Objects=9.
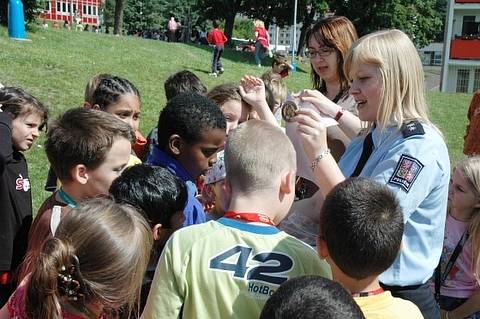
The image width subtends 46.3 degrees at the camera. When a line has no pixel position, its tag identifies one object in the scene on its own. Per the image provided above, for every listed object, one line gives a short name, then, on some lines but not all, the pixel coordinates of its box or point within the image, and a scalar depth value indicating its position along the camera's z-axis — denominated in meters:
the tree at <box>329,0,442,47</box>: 46.03
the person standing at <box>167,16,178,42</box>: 35.81
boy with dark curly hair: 2.98
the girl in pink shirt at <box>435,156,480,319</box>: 3.43
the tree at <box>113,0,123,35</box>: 31.09
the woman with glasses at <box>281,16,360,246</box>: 2.89
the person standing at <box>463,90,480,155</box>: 5.85
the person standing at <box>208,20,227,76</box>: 19.45
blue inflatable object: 16.72
